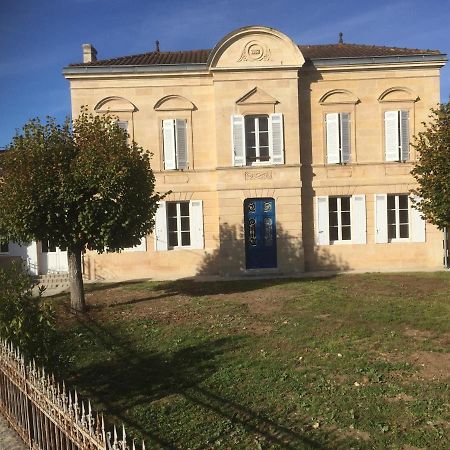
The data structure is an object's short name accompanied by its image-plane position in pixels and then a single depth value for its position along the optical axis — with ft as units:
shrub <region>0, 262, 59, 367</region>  17.69
